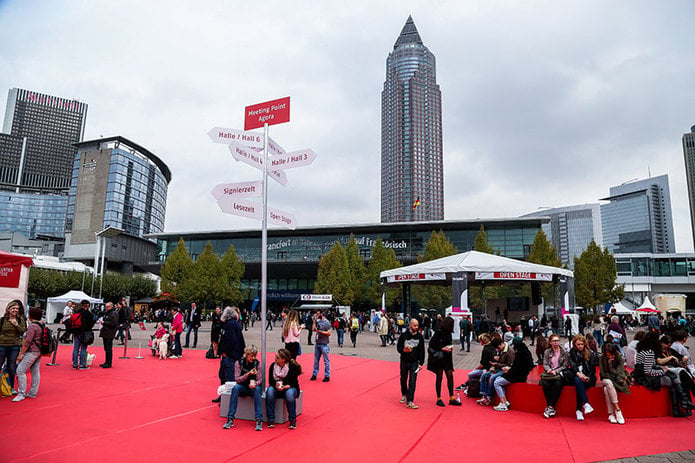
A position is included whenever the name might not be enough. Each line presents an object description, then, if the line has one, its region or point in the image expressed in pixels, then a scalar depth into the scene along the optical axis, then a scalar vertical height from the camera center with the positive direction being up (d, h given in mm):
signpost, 6484 +2077
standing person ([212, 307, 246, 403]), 7875 -868
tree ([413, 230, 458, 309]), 40938 +1012
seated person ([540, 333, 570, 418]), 7137 -1265
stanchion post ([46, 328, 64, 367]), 11452 -1769
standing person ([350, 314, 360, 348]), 18969 -1239
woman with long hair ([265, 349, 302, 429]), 6254 -1235
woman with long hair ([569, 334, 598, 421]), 6957 -1065
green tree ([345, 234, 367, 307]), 50406 +2921
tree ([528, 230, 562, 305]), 43156 +4678
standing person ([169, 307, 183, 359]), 13797 -1062
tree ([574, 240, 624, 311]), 45906 +2475
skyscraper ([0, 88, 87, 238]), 192125 +59413
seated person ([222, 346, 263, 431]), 6211 -1257
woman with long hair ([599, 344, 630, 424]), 6820 -1146
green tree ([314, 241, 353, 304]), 48719 +2391
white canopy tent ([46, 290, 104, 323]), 32162 -868
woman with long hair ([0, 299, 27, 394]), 7418 -662
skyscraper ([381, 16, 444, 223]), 158250 +57409
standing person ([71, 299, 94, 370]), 10945 -1018
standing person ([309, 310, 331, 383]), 10297 -1050
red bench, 7016 -1565
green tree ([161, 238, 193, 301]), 52750 +2995
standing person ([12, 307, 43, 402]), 7340 -1060
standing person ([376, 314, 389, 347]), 19219 -1230
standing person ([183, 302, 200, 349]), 17078 -888
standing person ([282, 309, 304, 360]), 9352 -704
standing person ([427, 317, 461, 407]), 8031 -989
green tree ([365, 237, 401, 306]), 48656 +3478
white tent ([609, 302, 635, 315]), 40269 -557
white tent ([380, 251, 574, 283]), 19688 +1529
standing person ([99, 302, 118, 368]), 11311 -928
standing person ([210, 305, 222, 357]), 12414 -908
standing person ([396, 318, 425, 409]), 7750 -989
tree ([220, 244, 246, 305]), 52622 +2649
